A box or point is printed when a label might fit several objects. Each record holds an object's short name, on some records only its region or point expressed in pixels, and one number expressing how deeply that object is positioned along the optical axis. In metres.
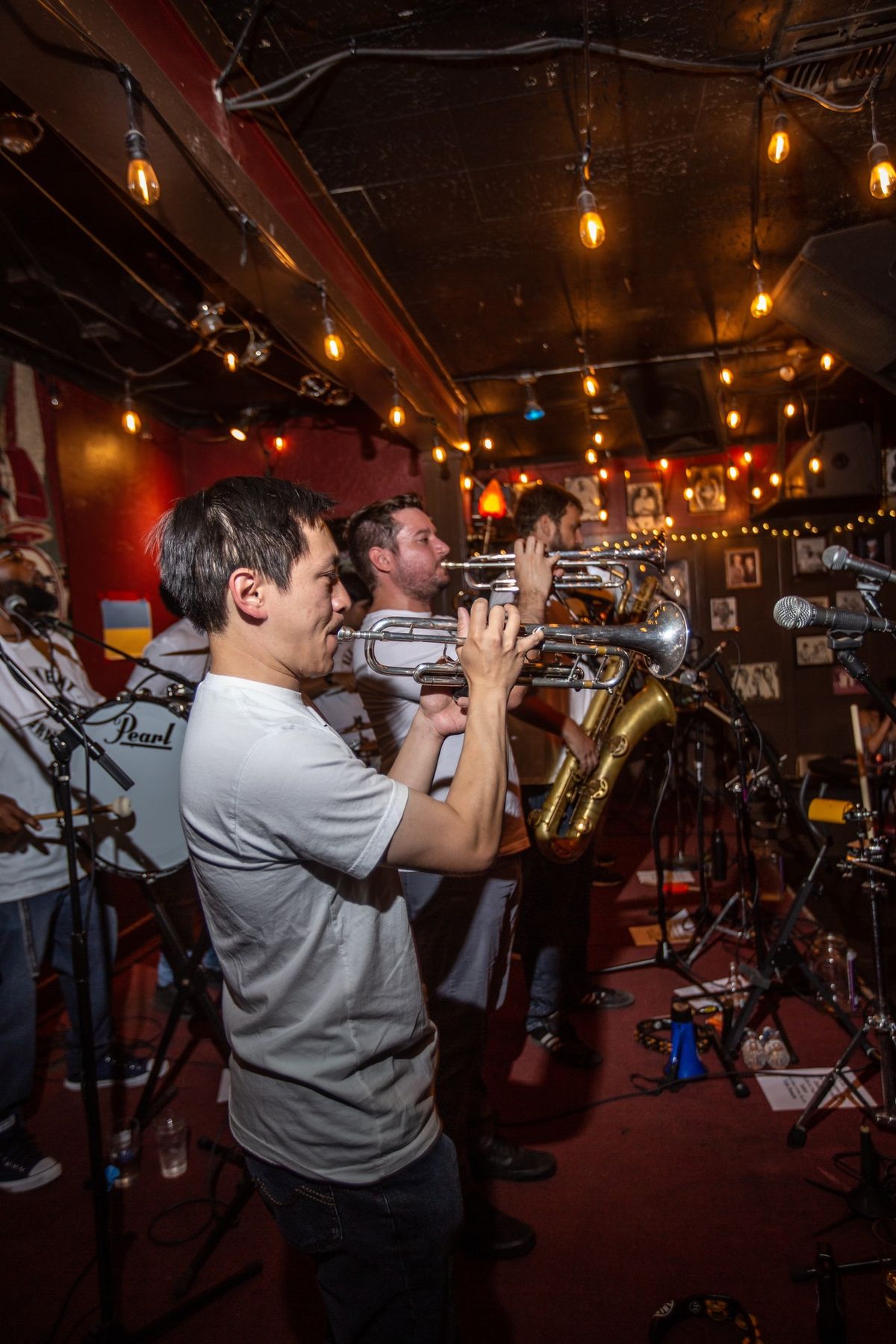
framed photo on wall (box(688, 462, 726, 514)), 9.45
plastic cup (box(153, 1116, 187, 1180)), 2.84
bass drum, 3.04
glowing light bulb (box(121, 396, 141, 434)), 5.34
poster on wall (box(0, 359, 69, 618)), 4.45
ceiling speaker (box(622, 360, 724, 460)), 6.60
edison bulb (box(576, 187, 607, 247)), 3.35
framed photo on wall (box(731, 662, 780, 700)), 8.79
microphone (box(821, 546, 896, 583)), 1.68
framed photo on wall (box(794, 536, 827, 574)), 8.88
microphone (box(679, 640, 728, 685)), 3.57
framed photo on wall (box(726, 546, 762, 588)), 9.06
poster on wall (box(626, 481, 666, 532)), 9.48
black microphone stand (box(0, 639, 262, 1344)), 1.95
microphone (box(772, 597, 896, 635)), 1.64
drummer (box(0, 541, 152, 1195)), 2.82
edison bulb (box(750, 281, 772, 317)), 4.42
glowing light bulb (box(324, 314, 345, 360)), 4.18
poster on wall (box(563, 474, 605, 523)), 9.42
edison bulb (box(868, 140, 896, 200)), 3.23
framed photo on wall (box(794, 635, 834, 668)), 8.74
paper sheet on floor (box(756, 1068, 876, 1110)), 2.95
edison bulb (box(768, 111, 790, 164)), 3.29
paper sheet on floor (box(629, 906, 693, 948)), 4.64
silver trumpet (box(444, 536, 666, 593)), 2.58
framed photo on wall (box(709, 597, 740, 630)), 9.05
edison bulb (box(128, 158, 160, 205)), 2.42
